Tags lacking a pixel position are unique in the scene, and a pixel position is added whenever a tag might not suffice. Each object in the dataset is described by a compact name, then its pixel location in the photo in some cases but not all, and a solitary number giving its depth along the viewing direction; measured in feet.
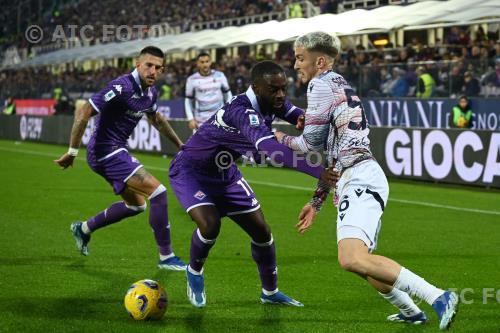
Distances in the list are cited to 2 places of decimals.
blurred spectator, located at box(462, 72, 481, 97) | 70.85
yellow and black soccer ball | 23.77
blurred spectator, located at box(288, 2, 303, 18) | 111.55
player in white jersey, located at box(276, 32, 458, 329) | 20.29
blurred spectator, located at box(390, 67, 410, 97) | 77.00
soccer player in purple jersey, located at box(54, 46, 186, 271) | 33.27
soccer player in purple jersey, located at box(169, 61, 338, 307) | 24.08
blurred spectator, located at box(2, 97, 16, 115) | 158.42
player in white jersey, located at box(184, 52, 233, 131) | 55.67
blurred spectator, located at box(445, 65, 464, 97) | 72.38
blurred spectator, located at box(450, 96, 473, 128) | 69.26
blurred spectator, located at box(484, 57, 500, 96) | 68.59
